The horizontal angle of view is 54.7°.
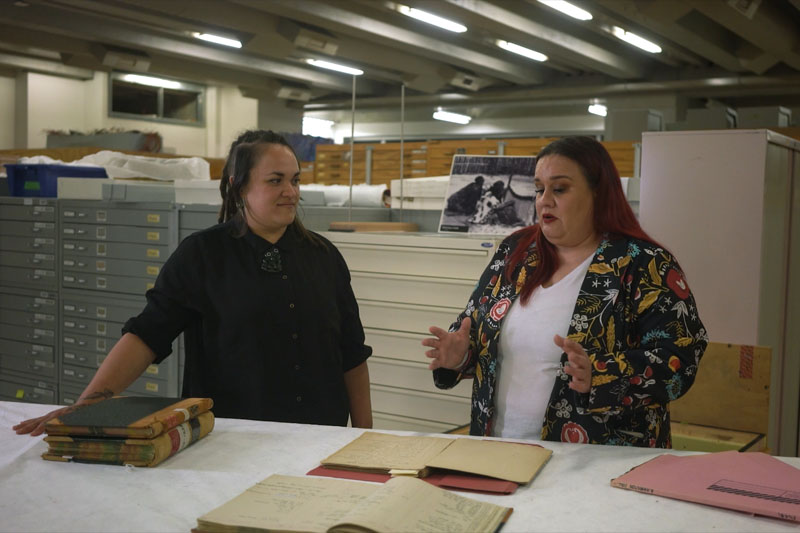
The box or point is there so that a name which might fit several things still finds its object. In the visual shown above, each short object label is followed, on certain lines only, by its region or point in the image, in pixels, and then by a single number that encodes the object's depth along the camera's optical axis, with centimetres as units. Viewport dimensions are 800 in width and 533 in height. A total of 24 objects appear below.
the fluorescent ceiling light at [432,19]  833
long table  124
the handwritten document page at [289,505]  119
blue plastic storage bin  454
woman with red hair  170
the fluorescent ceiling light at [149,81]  1274
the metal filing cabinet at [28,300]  430
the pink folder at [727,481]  128
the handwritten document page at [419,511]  112
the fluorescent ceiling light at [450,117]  1406
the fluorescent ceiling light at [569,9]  788
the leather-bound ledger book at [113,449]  150
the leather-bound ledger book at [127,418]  150
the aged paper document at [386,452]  146
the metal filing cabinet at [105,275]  389
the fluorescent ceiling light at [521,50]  992
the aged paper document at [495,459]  141
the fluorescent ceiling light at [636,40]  902
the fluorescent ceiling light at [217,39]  949
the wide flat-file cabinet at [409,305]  322
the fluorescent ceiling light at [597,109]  1279
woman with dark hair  200
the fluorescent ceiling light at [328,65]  1133
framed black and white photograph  337
